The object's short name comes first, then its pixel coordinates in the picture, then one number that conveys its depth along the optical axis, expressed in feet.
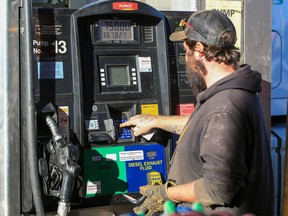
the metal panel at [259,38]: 12.44
